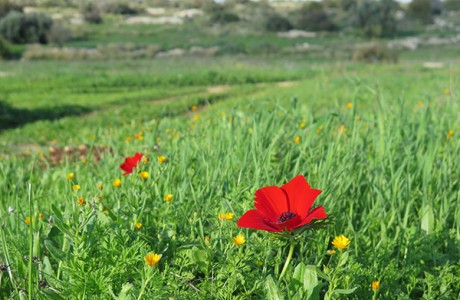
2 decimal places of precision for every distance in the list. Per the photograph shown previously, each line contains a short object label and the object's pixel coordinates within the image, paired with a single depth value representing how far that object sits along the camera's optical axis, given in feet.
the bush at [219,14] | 145.88
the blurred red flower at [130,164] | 7.35
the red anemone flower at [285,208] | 4.12
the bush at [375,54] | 93.09
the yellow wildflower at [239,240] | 4.48
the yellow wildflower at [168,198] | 5.76
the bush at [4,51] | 89.30
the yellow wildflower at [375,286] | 4.64
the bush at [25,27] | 111.96
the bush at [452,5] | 190.89
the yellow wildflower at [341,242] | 4.33
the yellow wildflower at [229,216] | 5.07
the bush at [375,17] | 135.85
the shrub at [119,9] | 153.07
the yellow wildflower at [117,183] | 6.74
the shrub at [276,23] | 142.82
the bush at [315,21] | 146.72
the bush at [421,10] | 165.49
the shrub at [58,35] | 111.45
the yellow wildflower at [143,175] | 6.64
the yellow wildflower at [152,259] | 3.92
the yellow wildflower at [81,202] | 5.31
